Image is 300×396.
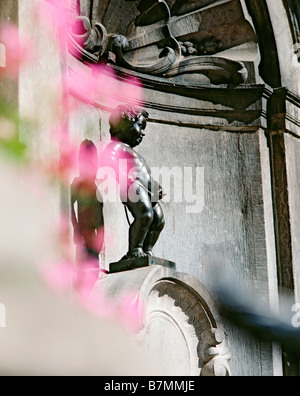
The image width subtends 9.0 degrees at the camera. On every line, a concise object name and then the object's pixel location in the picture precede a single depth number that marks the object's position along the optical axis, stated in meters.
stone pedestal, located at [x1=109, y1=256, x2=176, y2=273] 9.33
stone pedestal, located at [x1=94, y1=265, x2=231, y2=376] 8.86
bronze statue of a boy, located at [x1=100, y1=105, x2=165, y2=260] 9.68
